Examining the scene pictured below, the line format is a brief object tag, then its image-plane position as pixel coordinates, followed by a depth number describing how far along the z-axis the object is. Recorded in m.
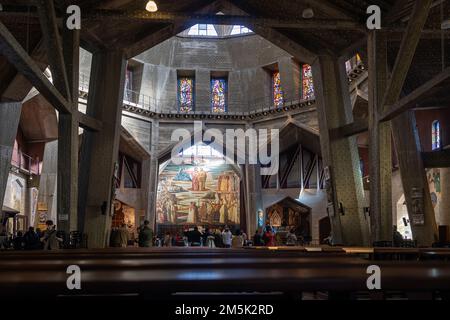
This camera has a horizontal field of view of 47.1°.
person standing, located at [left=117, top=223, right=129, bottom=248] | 13.85
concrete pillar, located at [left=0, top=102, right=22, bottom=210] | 13.12
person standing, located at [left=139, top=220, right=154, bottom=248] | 13.98
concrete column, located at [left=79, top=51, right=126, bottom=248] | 13.33
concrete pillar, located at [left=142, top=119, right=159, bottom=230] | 28.12
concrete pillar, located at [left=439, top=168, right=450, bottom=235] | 16.86
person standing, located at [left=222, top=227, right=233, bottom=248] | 19.69
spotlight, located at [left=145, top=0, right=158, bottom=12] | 11.28
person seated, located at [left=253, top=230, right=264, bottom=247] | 17.84
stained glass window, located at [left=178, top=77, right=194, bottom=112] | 29.48
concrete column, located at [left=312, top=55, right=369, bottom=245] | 13.81
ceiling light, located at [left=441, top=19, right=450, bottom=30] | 11.59
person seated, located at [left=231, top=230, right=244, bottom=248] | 19.30
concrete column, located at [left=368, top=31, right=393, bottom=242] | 12.09
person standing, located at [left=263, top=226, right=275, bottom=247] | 17.80
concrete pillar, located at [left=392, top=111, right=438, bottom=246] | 14.78
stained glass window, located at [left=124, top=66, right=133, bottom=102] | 27.93
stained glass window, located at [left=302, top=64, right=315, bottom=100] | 27.06
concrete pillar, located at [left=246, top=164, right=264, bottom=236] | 28.12
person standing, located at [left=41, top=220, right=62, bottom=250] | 10.77
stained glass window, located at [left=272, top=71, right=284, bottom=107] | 28.27
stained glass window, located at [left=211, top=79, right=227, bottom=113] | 29.55
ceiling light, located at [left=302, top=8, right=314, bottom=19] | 12.19
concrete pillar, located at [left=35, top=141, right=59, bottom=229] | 22.61
